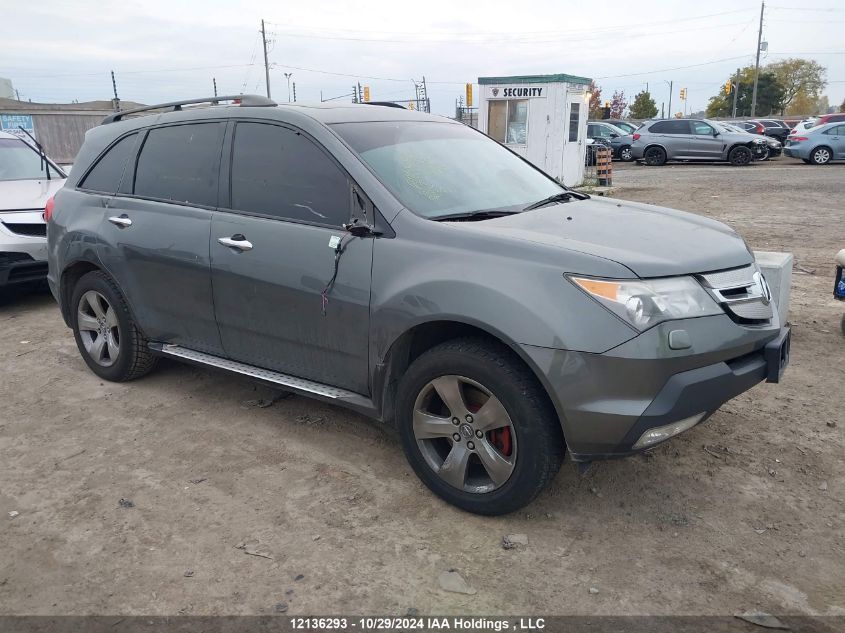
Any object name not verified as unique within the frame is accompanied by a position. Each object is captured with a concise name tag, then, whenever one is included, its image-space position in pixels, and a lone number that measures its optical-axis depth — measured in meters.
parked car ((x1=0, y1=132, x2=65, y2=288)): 6.66
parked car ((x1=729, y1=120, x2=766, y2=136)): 29.17
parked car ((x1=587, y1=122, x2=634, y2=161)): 26.95
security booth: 16.64
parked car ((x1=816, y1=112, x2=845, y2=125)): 24.88
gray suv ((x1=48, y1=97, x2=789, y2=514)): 2.73
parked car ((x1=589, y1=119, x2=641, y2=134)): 30.45
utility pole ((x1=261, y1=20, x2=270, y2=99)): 58.06
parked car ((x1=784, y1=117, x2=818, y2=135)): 23.99
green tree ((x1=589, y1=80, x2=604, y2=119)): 70.38
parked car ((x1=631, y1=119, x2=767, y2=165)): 23.72
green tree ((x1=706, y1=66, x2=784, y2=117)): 67.31
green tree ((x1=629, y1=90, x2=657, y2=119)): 70.88
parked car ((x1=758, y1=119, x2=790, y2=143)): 29.89
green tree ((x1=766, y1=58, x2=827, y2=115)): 79.62
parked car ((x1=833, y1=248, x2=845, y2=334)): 5.18
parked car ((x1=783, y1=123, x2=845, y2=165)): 22.69
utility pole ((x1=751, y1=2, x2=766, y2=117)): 58.53
